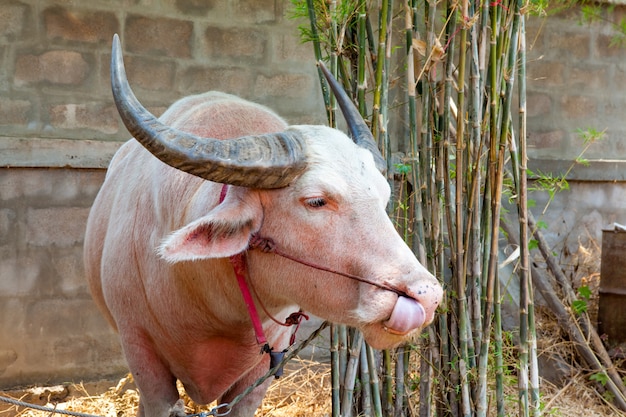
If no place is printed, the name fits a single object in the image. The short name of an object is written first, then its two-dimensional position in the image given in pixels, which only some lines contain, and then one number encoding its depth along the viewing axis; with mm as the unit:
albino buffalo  2287
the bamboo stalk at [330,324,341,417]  3312
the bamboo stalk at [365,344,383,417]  3303
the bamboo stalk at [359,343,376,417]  3352
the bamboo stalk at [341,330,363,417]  3244
